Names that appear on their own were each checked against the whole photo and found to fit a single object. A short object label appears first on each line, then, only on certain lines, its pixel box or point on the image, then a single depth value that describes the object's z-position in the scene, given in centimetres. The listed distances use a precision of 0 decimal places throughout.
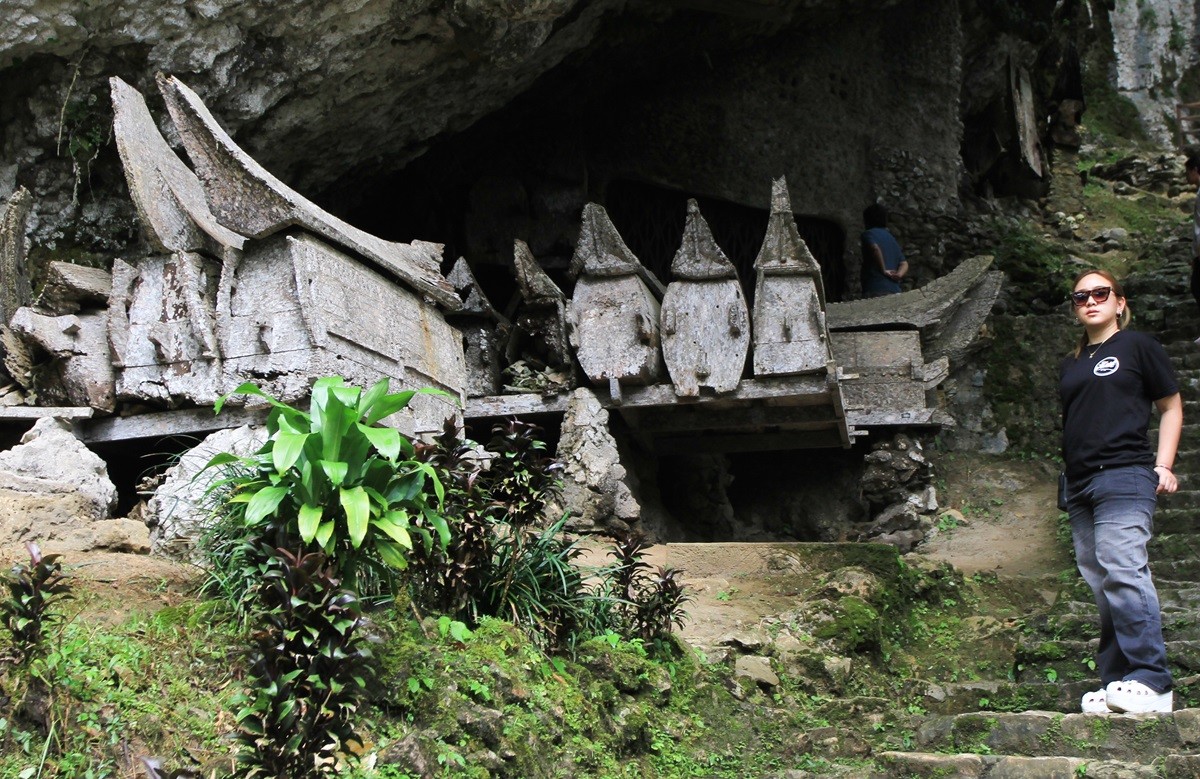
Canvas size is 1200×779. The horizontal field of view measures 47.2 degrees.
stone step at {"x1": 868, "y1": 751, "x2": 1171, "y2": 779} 460
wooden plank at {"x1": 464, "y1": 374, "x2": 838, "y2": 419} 927
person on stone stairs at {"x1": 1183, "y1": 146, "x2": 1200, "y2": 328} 1004
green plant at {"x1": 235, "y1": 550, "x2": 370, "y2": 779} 391
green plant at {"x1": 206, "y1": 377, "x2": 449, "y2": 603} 484
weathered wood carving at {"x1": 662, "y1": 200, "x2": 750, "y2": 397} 934
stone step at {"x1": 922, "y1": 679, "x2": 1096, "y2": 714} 579
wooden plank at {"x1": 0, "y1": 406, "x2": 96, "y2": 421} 749
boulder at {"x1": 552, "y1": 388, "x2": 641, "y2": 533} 902
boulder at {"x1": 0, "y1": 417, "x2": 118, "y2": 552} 611
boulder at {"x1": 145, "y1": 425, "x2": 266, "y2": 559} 621
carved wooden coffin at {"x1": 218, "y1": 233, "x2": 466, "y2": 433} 696
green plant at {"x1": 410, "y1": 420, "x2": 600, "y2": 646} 547
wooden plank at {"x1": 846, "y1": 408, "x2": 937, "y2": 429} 1147
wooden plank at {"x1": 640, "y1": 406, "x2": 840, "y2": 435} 989
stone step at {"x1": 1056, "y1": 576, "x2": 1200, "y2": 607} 697
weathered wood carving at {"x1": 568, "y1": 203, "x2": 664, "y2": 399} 943
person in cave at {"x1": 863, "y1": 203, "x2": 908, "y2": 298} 1340
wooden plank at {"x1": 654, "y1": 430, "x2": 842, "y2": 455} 1067
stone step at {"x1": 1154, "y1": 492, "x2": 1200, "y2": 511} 834
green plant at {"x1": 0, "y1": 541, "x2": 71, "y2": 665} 428
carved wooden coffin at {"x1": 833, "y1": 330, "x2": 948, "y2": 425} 1155
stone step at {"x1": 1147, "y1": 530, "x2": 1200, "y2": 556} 771
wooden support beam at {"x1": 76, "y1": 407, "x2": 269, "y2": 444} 709
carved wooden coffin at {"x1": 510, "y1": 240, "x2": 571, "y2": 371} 965
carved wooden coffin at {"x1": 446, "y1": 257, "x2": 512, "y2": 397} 1001
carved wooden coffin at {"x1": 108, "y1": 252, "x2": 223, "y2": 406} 723
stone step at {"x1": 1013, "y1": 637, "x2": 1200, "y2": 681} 616
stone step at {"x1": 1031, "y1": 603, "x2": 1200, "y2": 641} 648
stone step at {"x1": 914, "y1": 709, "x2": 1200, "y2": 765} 484
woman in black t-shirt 504
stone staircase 480
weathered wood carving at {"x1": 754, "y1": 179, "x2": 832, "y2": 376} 923
